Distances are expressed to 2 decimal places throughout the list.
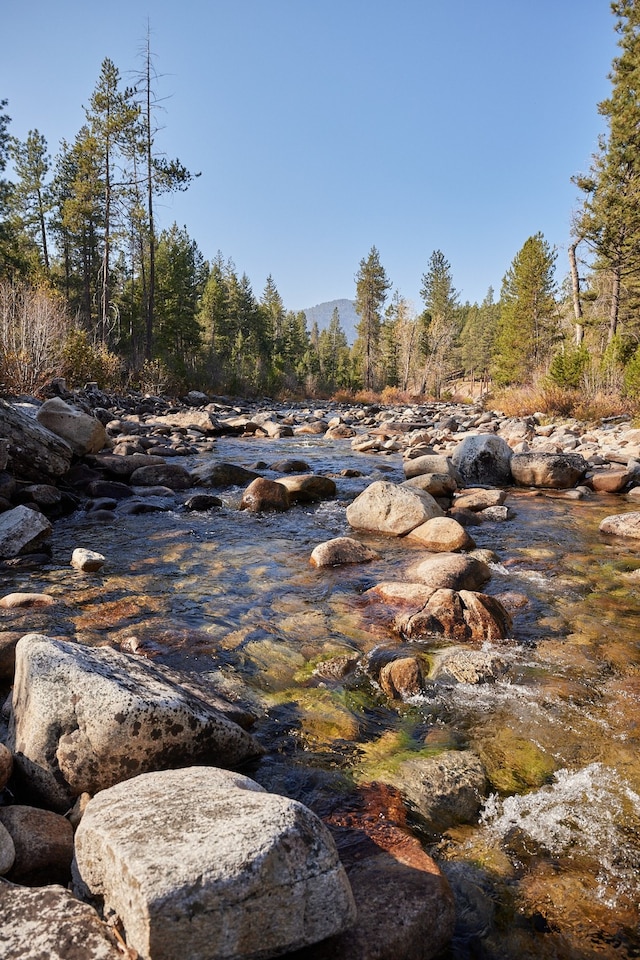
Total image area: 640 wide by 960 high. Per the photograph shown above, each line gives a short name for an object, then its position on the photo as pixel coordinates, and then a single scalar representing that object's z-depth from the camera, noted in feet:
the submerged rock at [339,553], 19.48
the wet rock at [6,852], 5.78
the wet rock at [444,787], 8.13
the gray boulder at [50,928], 4.56
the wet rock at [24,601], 14.40
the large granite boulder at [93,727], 7.57
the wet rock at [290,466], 37.68
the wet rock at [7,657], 10.57
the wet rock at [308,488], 29.76
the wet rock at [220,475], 32.96
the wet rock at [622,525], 22.52
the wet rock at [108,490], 28.43
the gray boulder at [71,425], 32.14
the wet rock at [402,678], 11.38
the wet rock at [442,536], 21.21
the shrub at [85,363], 62.28
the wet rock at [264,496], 27.71
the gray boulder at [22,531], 18.99
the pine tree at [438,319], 185.26
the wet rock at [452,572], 16.37
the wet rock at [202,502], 27.63
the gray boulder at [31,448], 26.37
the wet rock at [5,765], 7.22
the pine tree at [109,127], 86.63
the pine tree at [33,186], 125.29
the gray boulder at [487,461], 34.99
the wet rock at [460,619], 13.58
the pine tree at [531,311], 126.52
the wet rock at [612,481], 31.45
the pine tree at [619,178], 78.89
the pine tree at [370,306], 187.11
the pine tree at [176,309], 130.72
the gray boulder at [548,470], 33.14
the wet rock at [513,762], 8.78
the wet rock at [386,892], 5.57
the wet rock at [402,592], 15.41
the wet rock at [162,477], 31.68
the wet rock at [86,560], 18.03
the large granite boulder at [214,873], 4.64
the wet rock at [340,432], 62.70
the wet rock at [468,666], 11.62
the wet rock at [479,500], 27.50
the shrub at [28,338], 48.49
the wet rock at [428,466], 32.83
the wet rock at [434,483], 30.09
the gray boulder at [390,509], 22.95
